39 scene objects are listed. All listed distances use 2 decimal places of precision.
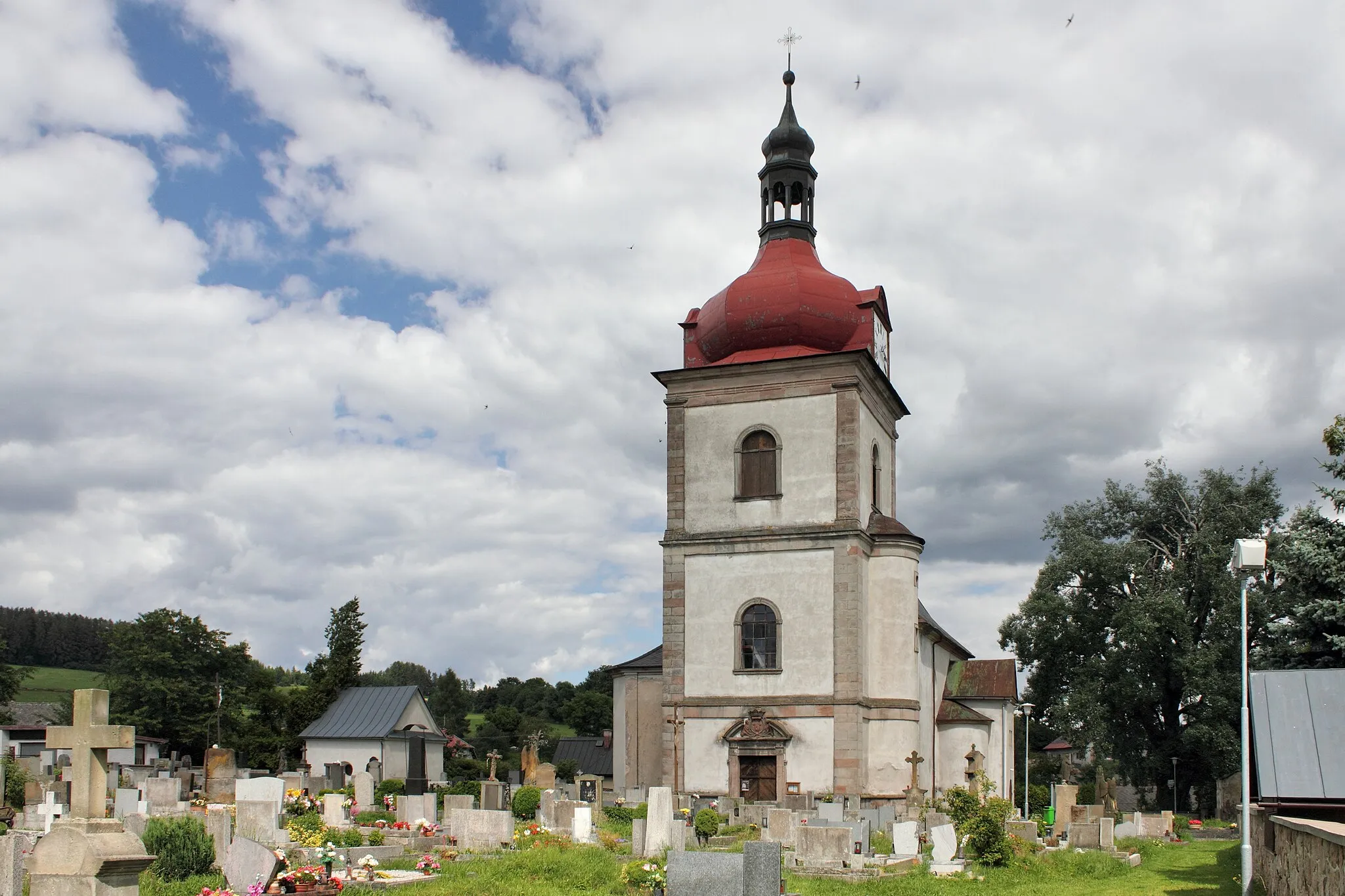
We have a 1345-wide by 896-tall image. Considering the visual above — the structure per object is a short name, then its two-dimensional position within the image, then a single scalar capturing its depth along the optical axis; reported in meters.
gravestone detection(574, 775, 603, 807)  31.16
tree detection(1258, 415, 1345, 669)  23.61
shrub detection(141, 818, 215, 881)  16.06
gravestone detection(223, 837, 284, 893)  13.98
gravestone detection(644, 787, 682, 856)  19.52
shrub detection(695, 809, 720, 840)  23.16
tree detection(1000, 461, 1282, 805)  40.06
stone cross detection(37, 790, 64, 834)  23.47
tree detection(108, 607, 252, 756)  51.84
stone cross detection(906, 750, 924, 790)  30.67
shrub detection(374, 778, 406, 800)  35.47
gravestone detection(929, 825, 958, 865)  20.45
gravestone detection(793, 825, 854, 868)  18.56
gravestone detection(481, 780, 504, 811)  26.59
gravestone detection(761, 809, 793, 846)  21.67
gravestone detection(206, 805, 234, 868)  16.85
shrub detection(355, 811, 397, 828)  24.17
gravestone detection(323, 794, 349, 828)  23.20
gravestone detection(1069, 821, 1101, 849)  24.86
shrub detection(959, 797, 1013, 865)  20.59
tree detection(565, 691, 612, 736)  81.56
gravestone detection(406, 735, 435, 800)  44.50
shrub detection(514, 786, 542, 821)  29.06
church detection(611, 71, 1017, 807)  30.86
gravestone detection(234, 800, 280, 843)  19.00
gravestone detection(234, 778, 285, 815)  23.03
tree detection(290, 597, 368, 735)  51.03
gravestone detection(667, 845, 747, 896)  13.24
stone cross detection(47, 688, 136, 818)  9.31
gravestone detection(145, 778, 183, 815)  25.53
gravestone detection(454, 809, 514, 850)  20.38
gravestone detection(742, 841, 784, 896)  13.35
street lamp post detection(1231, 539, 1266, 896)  16.14
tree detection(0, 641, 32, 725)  53.69
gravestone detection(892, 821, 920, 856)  20.94
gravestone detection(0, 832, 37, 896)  12.08
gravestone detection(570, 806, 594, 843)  22.45
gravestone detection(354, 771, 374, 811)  27.77
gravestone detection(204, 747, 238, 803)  30.92
